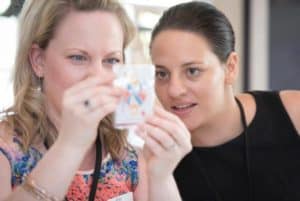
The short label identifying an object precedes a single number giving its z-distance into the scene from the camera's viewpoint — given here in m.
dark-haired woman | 1.28
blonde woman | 0.99
